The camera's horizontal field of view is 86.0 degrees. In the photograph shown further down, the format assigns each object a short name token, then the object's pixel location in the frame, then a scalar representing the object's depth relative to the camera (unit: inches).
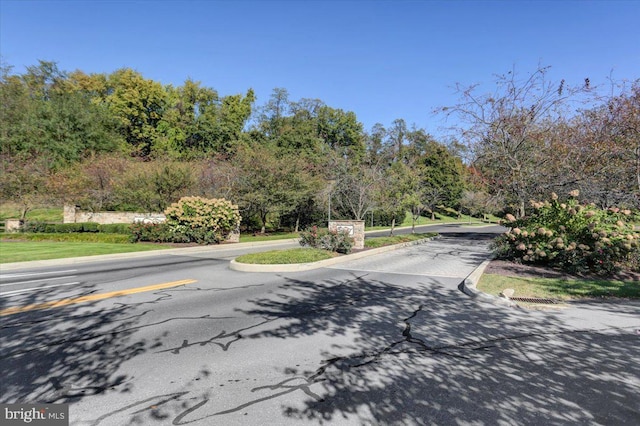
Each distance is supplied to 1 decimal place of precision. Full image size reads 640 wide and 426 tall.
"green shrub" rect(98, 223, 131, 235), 844.0
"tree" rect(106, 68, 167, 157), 1988.2
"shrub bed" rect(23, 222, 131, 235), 856.3
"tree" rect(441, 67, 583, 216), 658.8
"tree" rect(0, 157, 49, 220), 933.2
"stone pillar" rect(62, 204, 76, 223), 999.0
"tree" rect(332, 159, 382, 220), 919.8
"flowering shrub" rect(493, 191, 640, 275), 390.9
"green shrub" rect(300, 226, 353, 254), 585.9
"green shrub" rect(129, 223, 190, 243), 735.7
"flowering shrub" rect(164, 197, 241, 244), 743.0
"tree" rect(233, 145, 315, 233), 992.2
